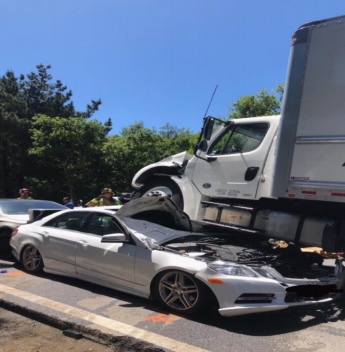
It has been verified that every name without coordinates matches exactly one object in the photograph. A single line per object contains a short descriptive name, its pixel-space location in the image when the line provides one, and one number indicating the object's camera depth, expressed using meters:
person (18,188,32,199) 11.54
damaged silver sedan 3.98
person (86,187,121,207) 10.38
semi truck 4.52
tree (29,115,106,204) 22.42
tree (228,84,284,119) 21.28
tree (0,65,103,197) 27.25
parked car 7.37
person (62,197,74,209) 11.75
